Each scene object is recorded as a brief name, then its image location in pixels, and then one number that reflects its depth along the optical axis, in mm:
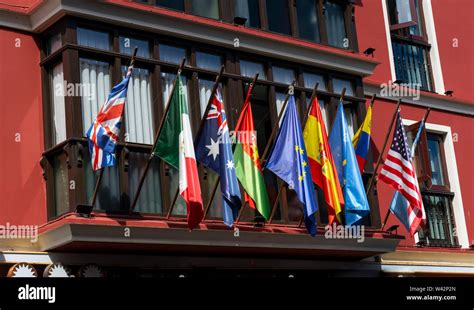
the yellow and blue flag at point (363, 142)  19000
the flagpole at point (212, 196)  16611
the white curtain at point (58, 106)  15953
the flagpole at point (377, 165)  19047
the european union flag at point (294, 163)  17000
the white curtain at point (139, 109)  16578
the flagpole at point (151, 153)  15688
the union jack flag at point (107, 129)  15109
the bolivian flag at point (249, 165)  16750
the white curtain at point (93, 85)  16062
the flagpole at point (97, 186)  15111
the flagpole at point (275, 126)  17688
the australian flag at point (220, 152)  16172
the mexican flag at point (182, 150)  15477
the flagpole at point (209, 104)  16234
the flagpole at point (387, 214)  19312
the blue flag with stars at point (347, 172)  17953
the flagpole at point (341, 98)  17969
